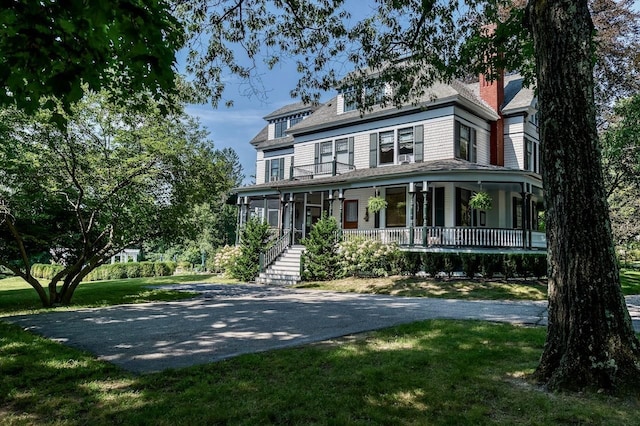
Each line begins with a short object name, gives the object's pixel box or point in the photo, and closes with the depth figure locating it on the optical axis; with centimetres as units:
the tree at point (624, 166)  1590
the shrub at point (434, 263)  1494
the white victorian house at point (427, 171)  1645
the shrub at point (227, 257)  1972
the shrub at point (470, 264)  1446
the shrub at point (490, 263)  1427
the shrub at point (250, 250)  1842
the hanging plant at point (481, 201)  1619
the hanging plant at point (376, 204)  1806
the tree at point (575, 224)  372
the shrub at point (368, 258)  1595
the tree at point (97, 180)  961
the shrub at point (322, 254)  1662
